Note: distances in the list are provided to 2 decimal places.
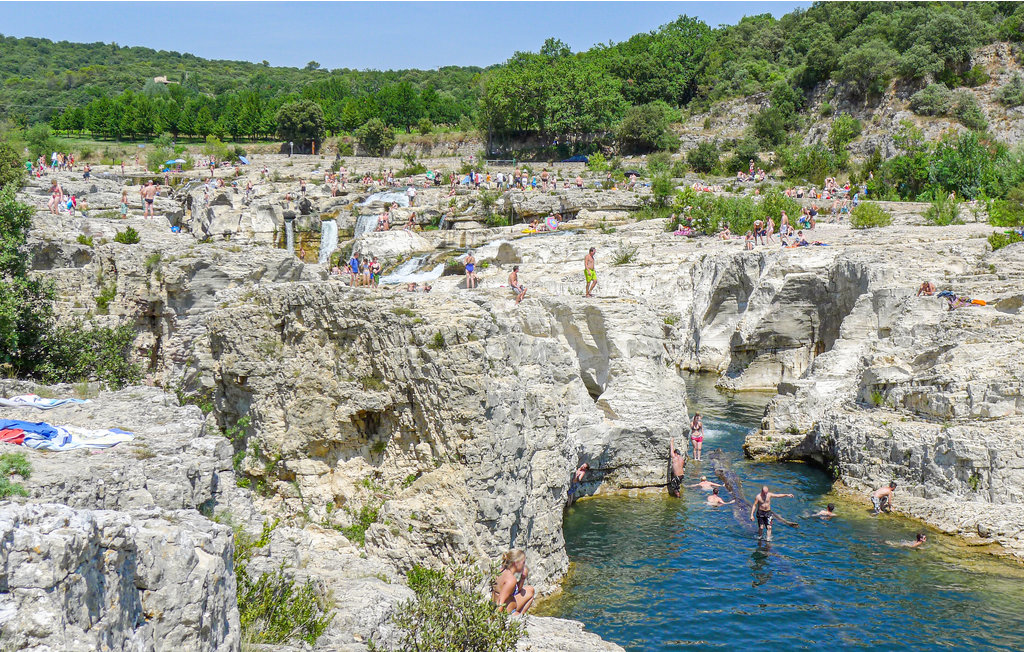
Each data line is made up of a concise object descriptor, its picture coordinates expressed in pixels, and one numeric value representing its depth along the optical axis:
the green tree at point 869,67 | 71.81
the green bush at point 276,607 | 9.09
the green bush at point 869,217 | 38.34
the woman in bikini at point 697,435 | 24.72
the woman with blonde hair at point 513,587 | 13.45
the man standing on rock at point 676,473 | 21.42
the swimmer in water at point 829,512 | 20.28
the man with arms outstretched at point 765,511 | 19.16
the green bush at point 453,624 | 10.11
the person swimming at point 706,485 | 22.00
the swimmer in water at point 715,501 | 21.19
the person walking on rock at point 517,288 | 22.48
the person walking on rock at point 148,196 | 35.62
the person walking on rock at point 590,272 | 26.88
